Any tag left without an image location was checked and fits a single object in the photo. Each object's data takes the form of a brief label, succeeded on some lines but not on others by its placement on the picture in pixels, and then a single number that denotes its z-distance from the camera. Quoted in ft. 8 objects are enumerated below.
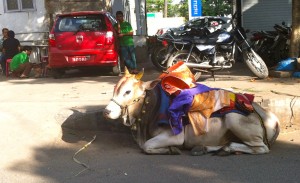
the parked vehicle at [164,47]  33.65
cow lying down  16.63
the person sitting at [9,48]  42.14
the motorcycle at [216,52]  30.14
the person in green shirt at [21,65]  38.93
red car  34.55
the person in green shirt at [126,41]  37.04
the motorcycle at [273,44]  36.81
